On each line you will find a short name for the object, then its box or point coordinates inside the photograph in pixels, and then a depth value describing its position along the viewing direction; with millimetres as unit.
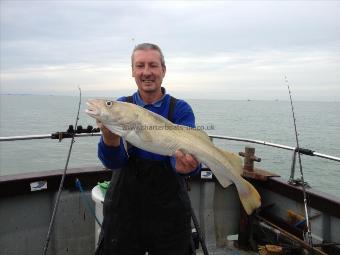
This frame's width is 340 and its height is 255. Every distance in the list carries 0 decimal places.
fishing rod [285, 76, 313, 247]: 4454
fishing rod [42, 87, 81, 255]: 3935
